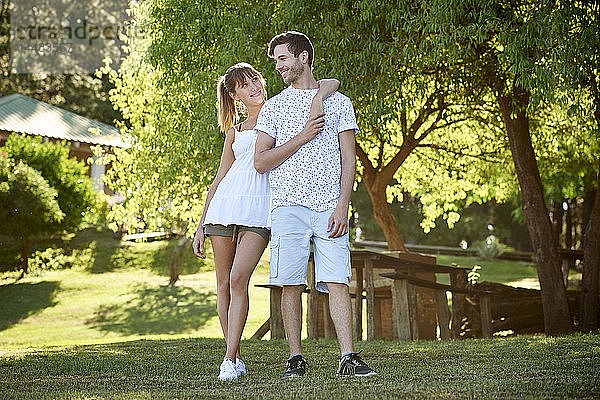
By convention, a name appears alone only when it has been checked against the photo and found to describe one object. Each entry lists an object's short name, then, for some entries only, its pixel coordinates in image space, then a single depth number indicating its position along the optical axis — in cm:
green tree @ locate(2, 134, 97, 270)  2197
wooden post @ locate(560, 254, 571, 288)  1618
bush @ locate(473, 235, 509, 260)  3062
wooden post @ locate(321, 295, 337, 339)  1027
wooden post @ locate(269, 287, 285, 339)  962
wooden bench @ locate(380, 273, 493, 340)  926
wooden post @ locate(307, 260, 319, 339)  1039
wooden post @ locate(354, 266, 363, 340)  1024
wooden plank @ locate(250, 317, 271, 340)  1115
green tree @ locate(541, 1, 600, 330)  800
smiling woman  484
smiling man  459
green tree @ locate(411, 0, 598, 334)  834
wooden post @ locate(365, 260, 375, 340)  979
